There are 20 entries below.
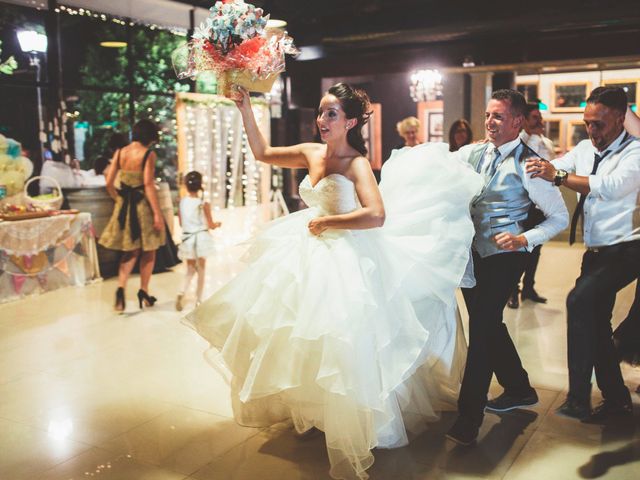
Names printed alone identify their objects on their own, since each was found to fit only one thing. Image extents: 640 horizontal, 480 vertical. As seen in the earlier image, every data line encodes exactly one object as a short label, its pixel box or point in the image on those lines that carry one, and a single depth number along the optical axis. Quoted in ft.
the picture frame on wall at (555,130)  36.29
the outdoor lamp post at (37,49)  25.82
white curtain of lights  31.07
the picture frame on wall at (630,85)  33.94
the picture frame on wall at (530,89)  37.07
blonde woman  22.97
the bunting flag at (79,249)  22.97
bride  9.21
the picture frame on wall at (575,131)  35.99
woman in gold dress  19.35
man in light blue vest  10.36
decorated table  20.67
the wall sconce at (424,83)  37.40
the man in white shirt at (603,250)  10.80
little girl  19.35
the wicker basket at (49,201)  22.46
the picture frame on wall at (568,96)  35.70
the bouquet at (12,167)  22.02
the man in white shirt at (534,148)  19.06
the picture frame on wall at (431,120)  44.98
